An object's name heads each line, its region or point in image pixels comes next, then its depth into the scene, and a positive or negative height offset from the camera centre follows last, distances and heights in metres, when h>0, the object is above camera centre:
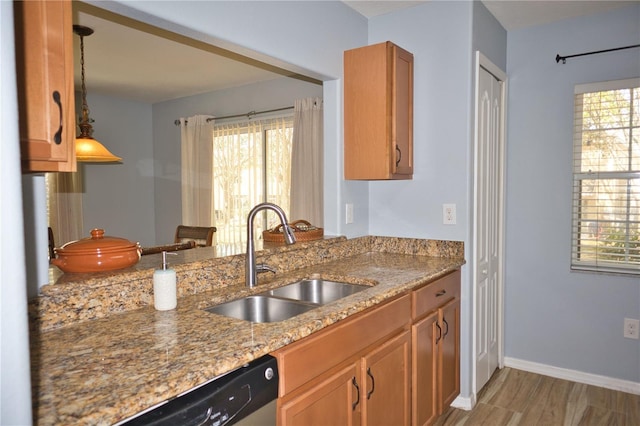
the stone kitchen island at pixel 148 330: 0.91 -0.41
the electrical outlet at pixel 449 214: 2.62 -0.13
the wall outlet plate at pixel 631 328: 2.76 -0.87
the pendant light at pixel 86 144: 3.07 +0.37
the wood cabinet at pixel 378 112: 2.48 +0.47
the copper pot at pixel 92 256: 1.51 -0.21
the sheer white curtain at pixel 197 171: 4.91 +0.28
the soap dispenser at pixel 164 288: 1.49 -0.32
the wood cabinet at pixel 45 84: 0.96 +0.26
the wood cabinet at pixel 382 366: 1.36 -0.67
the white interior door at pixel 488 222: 2.68 -0.20
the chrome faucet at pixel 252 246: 1.74 -0.22
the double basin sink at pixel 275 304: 1.73 -0.46
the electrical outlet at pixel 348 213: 2.73 -0.13
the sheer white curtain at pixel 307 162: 3.95 +0.29
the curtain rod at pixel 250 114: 4.27 +0.84
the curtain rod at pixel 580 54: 2.71 +0.89
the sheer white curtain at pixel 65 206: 4.73 -0.11
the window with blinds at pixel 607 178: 2.75 +0.08
